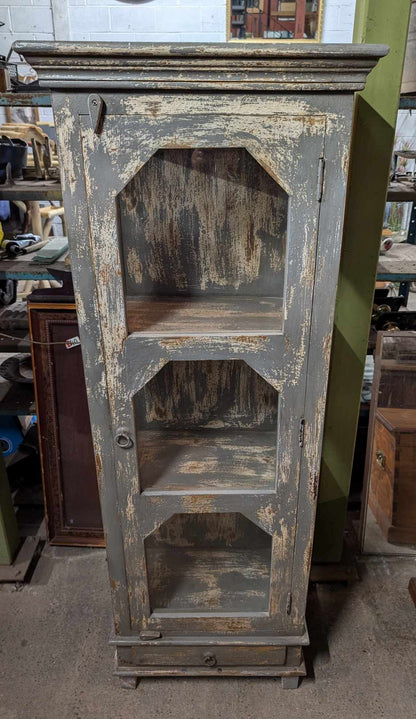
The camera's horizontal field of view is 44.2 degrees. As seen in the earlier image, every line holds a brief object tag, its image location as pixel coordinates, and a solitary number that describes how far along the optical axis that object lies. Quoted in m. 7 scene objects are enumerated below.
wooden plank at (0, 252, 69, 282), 2.17
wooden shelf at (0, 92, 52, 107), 1.90
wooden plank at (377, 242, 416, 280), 2.10
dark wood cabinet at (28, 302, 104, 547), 1.99
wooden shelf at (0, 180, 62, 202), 2.04
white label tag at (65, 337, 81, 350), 1.97
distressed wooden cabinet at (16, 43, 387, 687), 1.08
